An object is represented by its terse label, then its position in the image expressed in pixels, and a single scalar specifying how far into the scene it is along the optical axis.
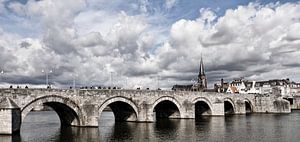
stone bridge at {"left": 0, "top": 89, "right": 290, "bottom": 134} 32.47
